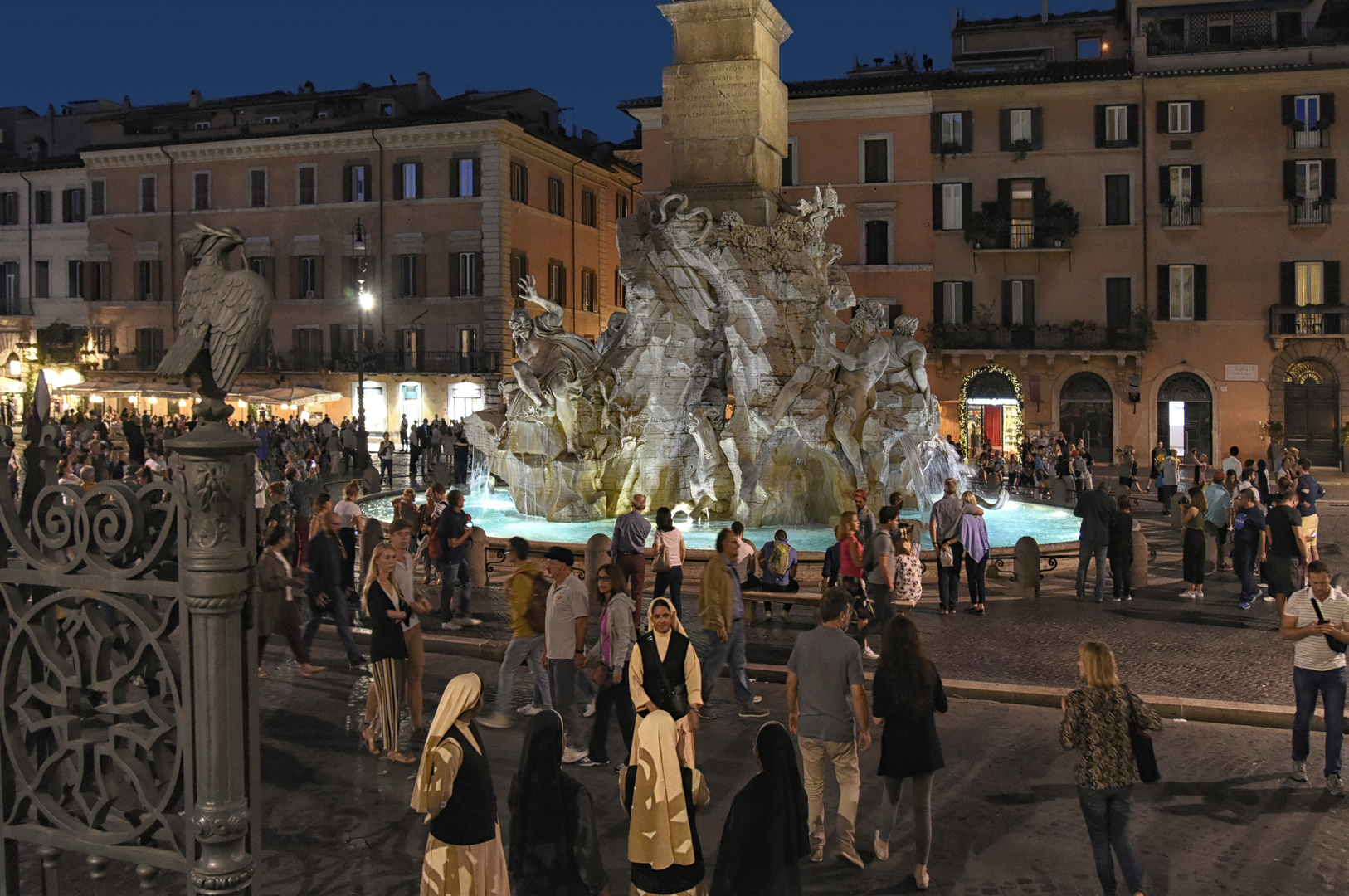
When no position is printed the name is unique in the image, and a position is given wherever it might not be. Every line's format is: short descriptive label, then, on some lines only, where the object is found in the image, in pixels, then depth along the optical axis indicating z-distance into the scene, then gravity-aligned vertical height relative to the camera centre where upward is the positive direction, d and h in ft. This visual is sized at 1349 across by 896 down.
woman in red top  34.04 -2.76
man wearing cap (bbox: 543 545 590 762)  24.98 -3.70
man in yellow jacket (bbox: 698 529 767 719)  27.86 -3.92
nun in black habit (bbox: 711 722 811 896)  15.81 -4.87
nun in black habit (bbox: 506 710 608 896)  15.74 -4.77
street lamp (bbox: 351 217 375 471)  87.86 +7.60
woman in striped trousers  24.72 -3.78
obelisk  54.75 +15.81
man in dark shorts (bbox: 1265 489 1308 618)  37.58 -2.87
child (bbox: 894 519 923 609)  36.70 -3.67
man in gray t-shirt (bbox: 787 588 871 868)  19.53 -4.15
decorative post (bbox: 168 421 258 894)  11.81 -1.72
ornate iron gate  11.88 -2.07
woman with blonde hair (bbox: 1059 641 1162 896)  17.40 -4.29
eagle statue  12.28 +1.39
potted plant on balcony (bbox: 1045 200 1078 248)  117.60 +21.78
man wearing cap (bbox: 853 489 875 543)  38.00 -2.17
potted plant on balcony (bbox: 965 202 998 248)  119.75 +21.58
